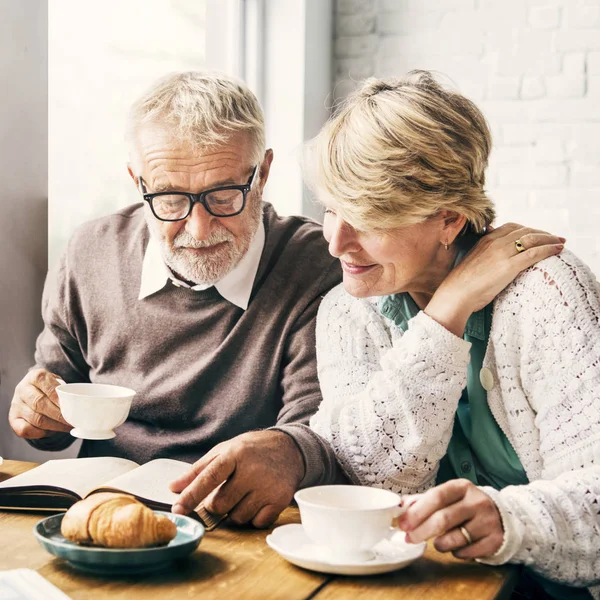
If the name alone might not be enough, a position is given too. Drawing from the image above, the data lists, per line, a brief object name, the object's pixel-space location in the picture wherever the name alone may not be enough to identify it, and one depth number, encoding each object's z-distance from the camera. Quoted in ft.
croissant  3.46
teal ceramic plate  3.37
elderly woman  4.52
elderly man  5.81
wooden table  3.34
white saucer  3.46
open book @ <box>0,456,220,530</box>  4.20
